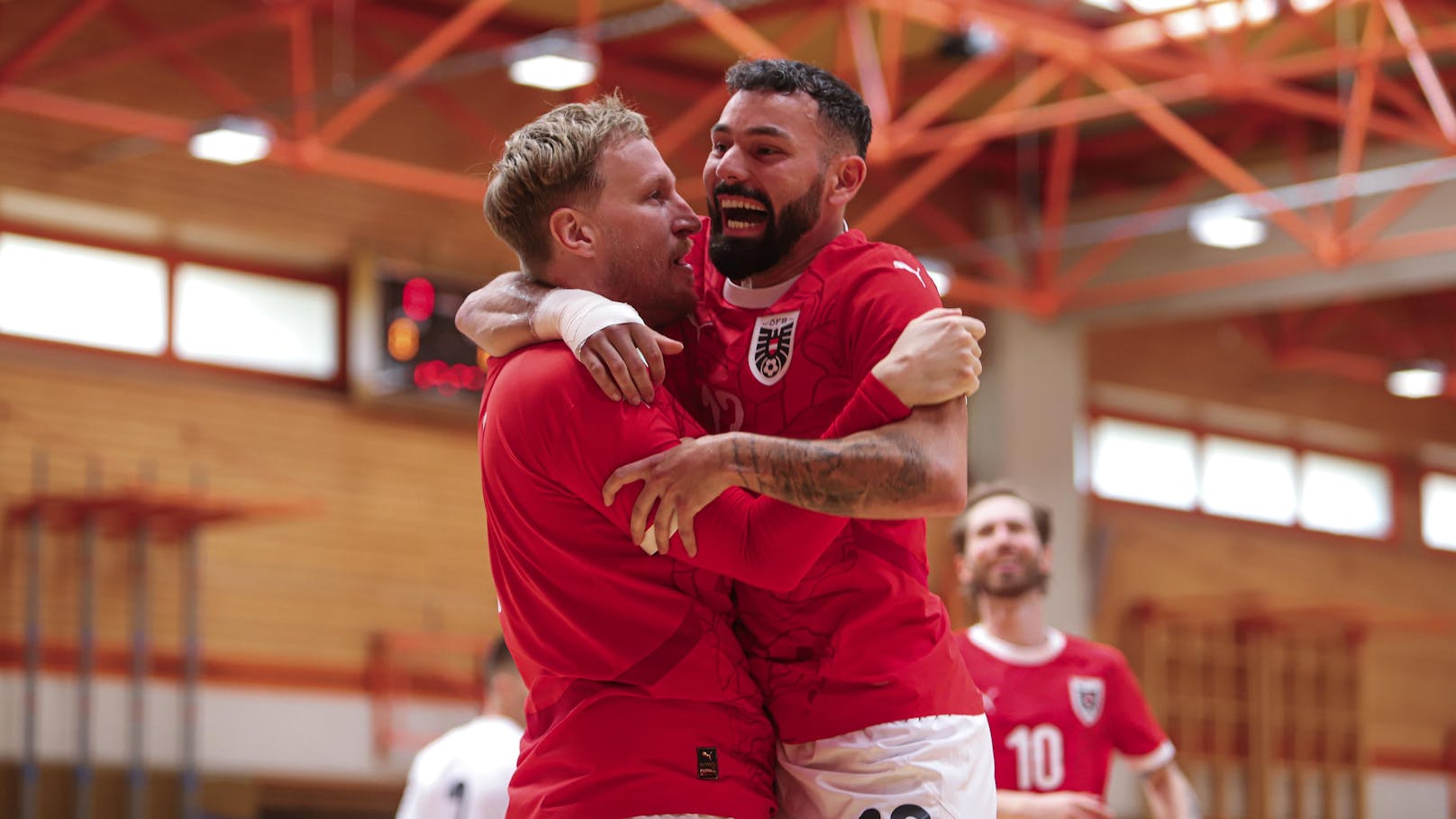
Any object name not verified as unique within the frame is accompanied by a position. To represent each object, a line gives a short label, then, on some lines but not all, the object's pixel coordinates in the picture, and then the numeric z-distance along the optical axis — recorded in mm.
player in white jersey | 8344
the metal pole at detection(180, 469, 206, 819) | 16844
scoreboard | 18750
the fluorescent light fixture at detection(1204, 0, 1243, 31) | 18609
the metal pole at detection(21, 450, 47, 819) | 15906
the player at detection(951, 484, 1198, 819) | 8539
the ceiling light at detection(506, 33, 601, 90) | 13797
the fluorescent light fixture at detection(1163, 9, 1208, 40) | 19016
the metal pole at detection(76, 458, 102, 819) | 16266
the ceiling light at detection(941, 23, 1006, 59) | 19578
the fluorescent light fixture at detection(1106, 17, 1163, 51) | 18438
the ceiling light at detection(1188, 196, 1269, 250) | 17781
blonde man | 4262
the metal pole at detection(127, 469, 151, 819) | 16578
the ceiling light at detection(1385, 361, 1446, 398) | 21875
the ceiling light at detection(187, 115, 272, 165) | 14320
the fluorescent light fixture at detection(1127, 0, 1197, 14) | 15723
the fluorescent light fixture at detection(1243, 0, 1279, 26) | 16516
